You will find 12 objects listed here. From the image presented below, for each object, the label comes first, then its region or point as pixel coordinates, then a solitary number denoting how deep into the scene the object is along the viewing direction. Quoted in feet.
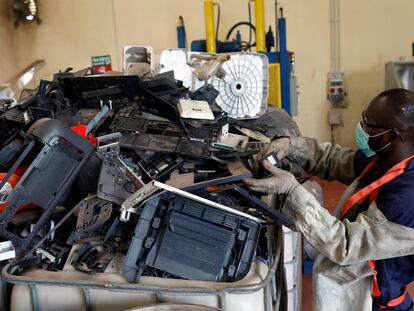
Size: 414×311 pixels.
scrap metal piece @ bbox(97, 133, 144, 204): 3.43
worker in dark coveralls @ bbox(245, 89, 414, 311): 3.13
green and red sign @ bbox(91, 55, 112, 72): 12.93
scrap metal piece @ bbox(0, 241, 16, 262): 3.24
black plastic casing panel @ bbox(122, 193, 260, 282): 3.15
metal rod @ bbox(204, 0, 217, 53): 9.65
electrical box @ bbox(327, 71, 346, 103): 12.14
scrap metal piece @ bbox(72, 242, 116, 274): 3.24
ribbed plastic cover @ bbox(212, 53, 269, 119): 5.39
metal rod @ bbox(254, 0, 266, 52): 9.19
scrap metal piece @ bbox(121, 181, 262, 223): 2.93
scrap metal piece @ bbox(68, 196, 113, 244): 3.32
